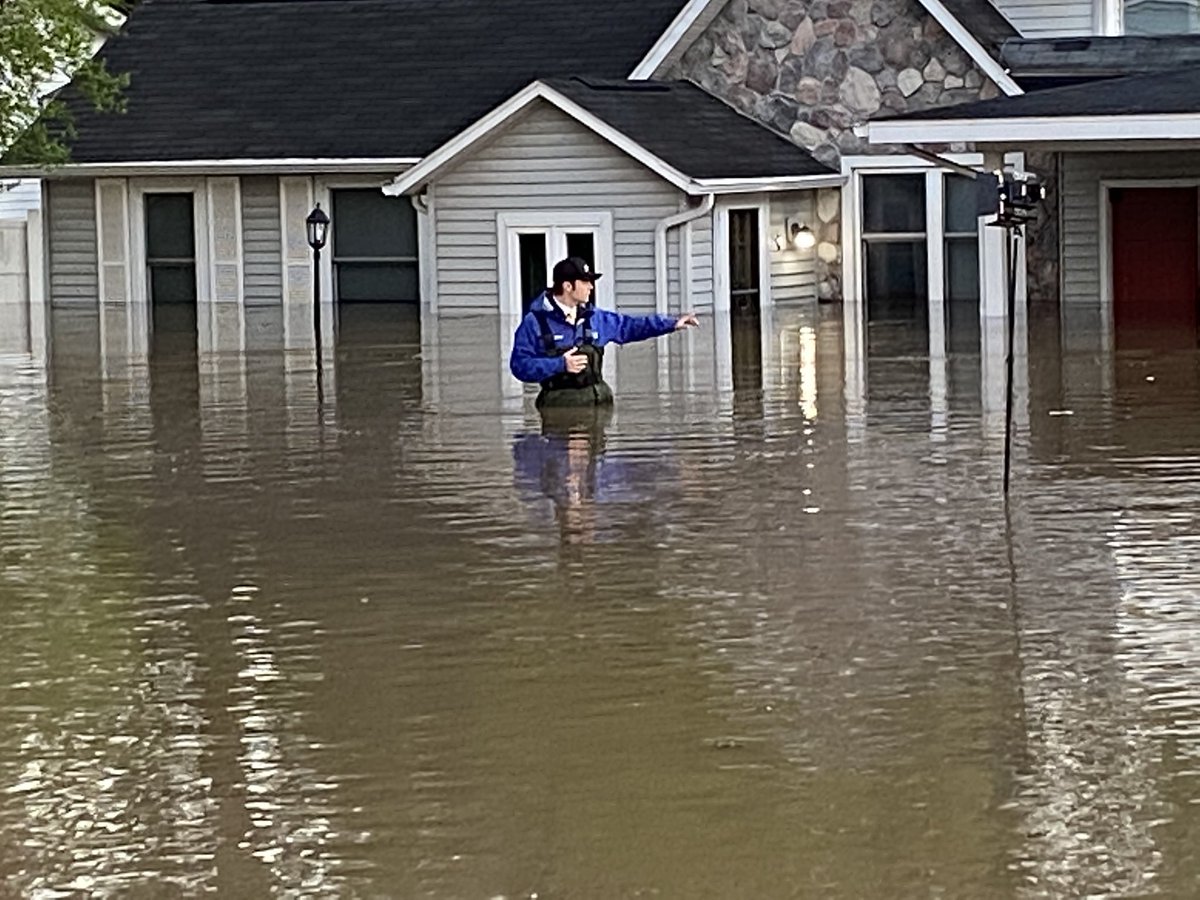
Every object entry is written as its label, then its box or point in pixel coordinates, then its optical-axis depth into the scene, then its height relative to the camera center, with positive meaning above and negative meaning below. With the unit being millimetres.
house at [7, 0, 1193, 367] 34406 +2017
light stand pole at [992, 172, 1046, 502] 15914 +520
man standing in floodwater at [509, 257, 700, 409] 19328 -130
